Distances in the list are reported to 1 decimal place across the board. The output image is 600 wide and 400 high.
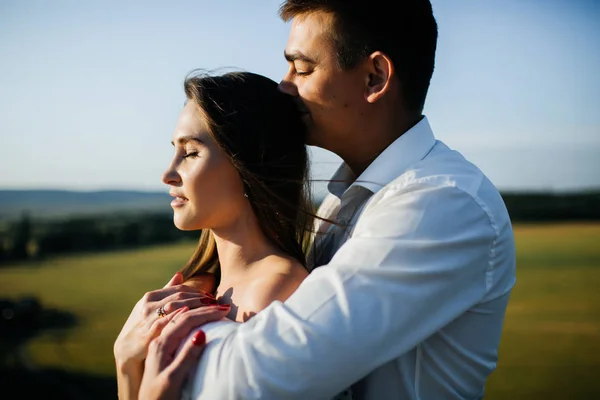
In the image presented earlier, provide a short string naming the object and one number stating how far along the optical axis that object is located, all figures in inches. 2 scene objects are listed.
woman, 57.4
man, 42.4
